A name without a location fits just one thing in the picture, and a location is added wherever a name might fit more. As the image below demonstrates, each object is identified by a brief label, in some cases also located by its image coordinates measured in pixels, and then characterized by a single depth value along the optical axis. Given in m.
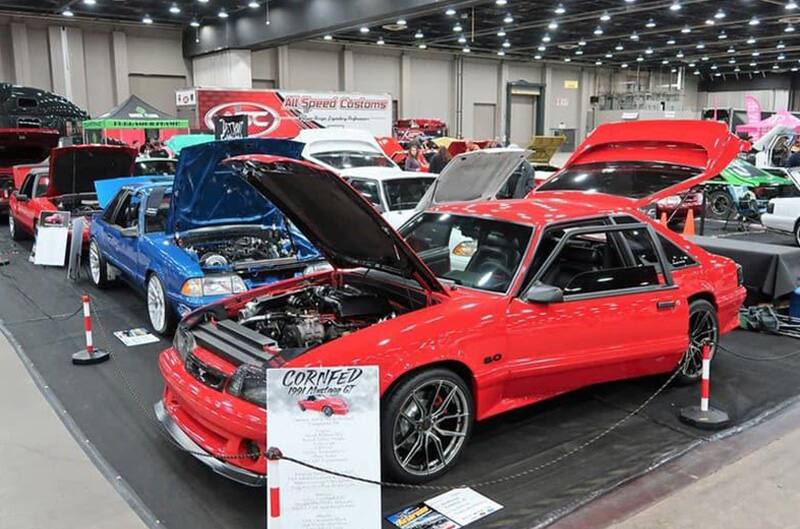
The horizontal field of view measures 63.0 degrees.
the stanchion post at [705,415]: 4.19
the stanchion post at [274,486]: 2.72
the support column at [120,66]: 24.39
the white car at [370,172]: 9.10
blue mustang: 5.57
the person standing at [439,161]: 13.53
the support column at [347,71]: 30.50
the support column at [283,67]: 28.28
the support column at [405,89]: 32.75
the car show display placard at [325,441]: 2.79
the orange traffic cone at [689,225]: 10.90
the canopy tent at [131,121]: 17.06
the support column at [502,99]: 37.28
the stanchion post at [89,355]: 5.43
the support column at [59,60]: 23.03
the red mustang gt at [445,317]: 3.30
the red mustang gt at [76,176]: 9.54
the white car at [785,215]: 10.77
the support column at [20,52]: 22.31
